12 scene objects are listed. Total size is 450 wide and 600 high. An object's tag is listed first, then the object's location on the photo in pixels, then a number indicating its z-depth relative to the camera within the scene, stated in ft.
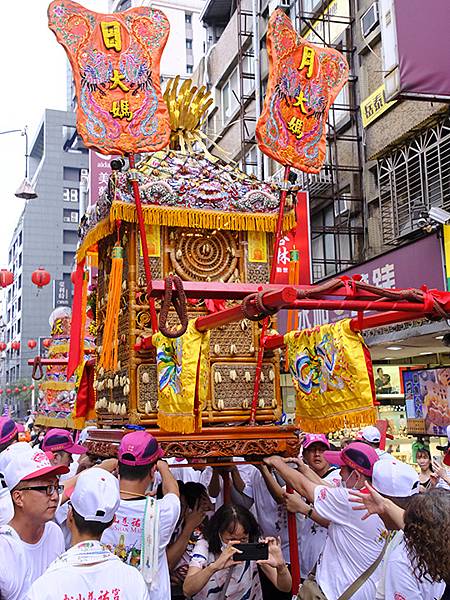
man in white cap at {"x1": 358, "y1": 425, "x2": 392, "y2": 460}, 17.62
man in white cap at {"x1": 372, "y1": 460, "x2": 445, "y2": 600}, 8.58
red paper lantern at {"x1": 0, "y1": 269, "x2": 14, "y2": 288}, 49.96
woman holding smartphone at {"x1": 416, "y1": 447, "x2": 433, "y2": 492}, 23.27
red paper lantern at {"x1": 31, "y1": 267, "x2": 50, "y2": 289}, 56.34
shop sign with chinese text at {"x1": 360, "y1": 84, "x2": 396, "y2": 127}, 39.37
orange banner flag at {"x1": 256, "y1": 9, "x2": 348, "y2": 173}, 16.84
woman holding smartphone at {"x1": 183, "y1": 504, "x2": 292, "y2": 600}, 11.69
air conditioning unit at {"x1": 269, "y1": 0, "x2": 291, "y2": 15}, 53.47
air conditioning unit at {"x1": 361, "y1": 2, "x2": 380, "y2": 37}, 40.68
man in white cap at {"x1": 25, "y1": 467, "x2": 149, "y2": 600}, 7.37
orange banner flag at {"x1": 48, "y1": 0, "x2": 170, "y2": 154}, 16.10
